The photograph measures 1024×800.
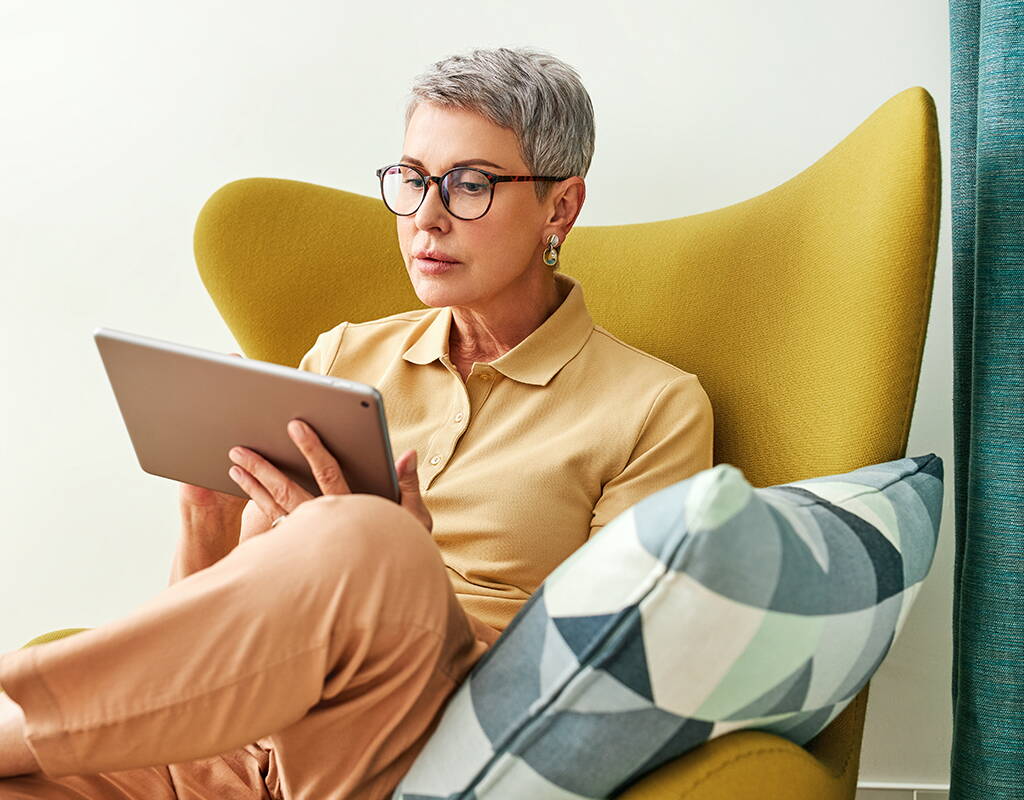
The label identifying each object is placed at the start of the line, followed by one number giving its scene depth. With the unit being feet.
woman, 2.80
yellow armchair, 3.93
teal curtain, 3.84
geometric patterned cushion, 2.60
